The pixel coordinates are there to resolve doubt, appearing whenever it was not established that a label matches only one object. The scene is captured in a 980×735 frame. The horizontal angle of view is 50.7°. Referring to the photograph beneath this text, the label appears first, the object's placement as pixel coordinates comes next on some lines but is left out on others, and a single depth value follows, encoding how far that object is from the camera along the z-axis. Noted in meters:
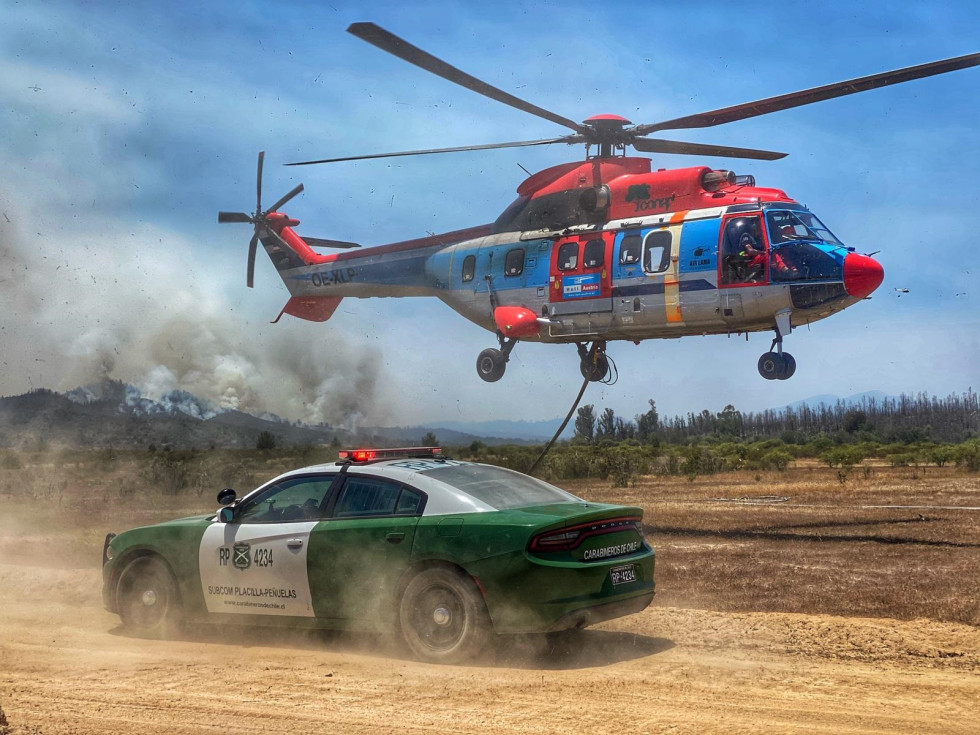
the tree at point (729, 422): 80.00
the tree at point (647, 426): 65.38
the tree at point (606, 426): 58.26
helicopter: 16.77
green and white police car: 7.49
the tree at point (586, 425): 46.27
